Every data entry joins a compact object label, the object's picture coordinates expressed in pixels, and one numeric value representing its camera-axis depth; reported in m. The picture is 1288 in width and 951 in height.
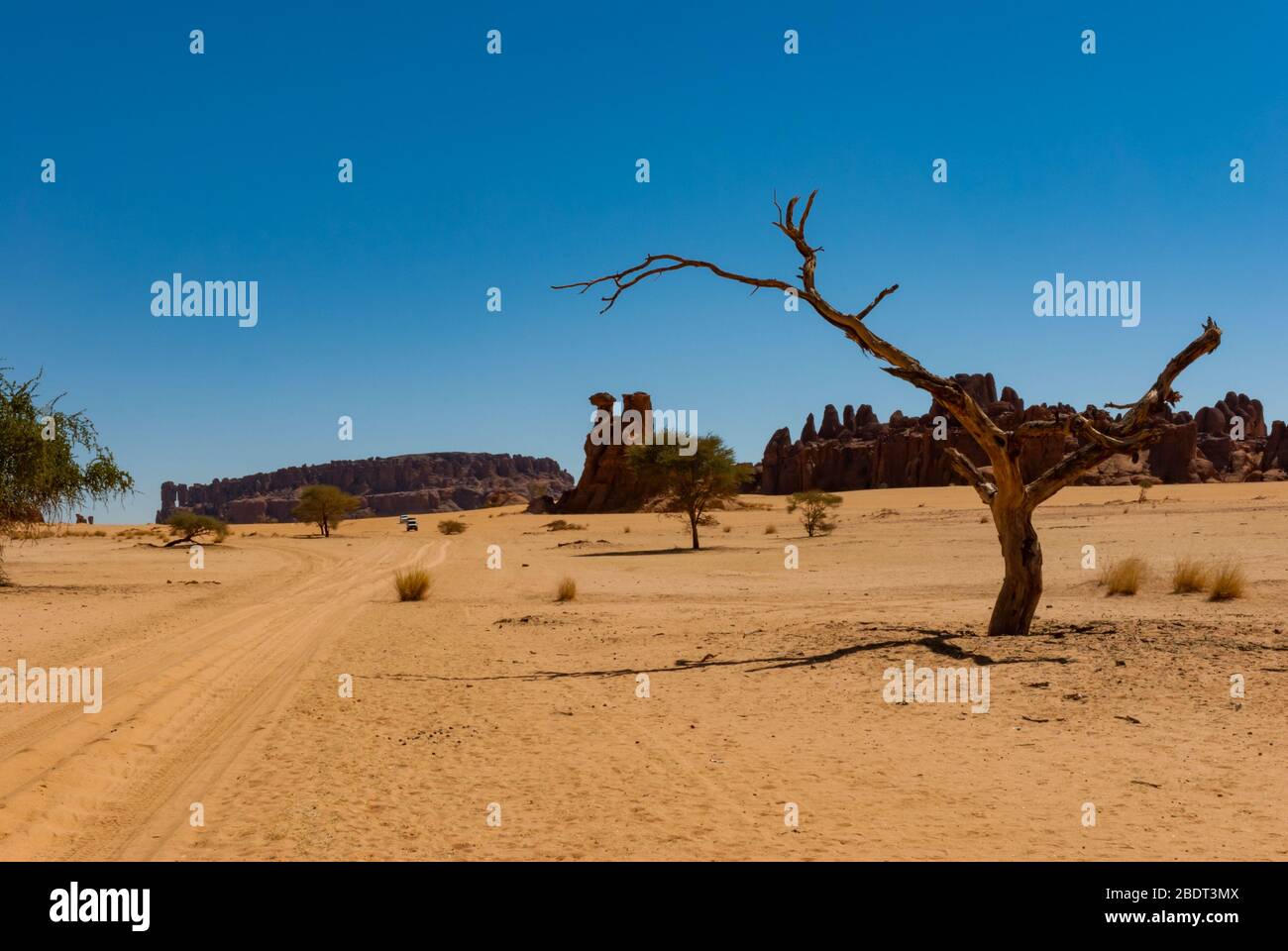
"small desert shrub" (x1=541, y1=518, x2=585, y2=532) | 61.78
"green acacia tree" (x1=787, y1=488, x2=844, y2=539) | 42.72
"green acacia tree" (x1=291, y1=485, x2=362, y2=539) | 70.00
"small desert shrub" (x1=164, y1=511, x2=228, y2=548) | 56.83
